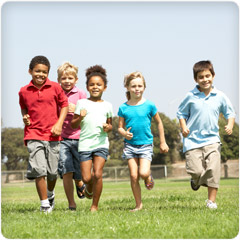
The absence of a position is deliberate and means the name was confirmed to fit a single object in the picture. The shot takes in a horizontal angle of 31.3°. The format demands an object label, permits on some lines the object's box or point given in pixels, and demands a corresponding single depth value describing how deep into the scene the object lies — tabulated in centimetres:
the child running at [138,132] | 638
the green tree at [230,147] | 4350
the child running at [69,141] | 666
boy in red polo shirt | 601
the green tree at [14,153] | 5155
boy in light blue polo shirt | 642
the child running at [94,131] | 609
